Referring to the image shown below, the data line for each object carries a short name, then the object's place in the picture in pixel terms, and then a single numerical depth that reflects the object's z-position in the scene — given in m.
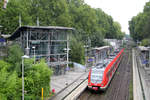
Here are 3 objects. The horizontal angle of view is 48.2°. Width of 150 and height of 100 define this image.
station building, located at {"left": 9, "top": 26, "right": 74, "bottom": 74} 25.55
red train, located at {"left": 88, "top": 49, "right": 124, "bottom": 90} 17.72
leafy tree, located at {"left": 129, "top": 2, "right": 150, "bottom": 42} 42.99
